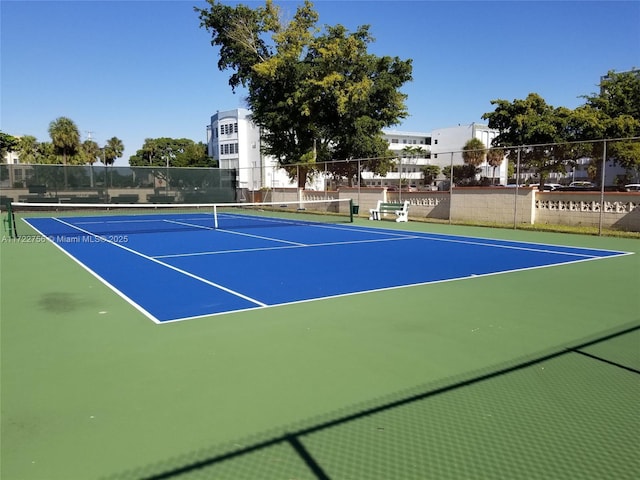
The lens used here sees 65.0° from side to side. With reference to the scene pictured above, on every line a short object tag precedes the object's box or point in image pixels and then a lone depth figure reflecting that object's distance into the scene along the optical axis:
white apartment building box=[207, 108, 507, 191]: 26.72
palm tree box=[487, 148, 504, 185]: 20.09
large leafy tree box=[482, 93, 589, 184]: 40.34
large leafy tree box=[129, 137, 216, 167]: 90.50
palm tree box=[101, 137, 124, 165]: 86.75
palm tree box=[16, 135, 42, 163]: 63.82
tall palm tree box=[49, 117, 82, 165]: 58.28
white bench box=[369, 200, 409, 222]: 22.33
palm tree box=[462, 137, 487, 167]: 20.92
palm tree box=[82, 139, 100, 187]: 72.56
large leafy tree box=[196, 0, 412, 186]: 32.62
